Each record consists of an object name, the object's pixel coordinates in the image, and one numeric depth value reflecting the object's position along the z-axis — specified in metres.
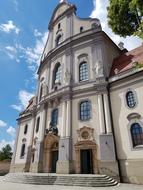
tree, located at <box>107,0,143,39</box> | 10.68
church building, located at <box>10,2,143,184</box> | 16.12
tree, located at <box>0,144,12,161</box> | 60.95
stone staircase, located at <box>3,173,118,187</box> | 13.36
